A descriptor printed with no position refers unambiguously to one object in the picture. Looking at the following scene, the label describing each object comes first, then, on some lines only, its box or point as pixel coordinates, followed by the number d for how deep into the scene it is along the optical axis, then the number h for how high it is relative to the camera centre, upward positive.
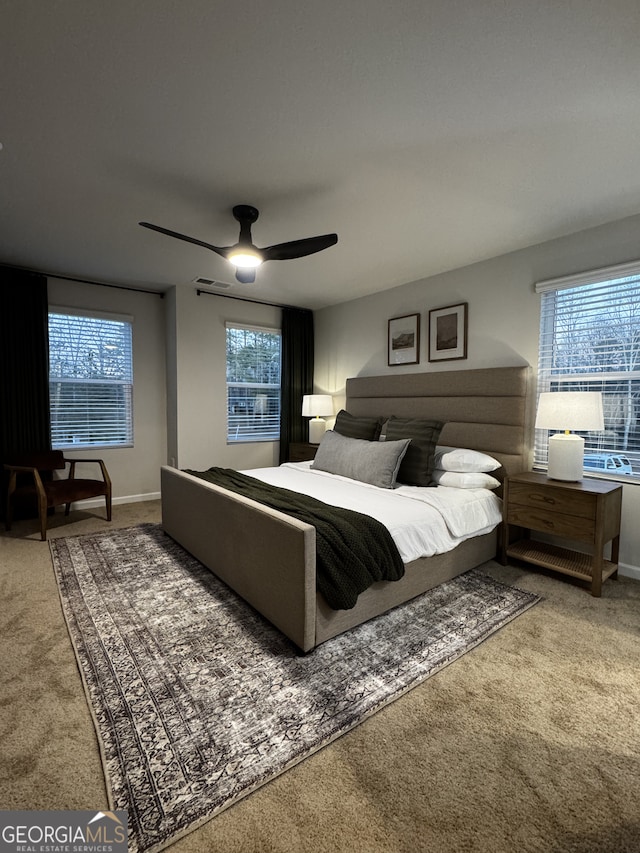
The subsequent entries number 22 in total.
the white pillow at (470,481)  3.08 -0.57
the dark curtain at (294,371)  5.48 +0.50
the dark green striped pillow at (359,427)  4.00 -0.21
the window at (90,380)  4.39 +0.28
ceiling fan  2.50 +1.02
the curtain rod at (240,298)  4.79 +1.37
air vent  4.39 +1.38
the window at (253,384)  5.20 +0.30
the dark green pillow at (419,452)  3.24 -0.37
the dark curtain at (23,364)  3.98 +0.41
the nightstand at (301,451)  4.91 -0.56
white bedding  2.38 -0.66
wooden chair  3.54 -0.78
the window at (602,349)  2.86 +0.45
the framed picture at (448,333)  3.86 +0.74
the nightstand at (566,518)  2.58 -0.75
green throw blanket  1.96 -0.75
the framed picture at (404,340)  4.28 +0.74
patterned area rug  1.32 -1.22
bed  1.98 -0.73
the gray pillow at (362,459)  3.20 -0.44
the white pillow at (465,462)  3.20 -0.44
